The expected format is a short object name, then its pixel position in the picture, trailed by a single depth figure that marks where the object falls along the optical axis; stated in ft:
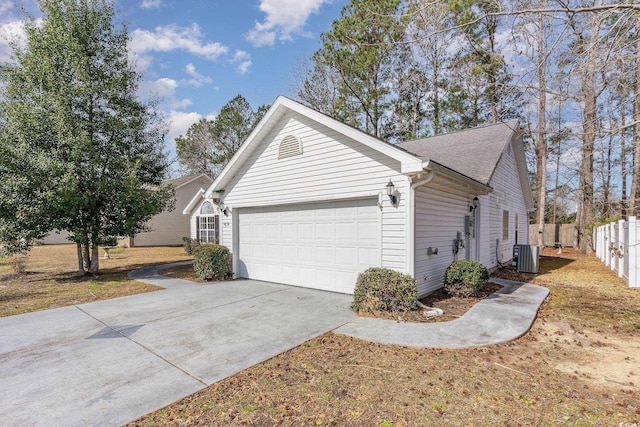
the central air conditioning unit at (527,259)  35.94
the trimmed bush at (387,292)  18.57
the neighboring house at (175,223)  75.46
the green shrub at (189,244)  57.98
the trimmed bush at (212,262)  31.09
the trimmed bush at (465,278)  22.30
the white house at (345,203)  20.74
